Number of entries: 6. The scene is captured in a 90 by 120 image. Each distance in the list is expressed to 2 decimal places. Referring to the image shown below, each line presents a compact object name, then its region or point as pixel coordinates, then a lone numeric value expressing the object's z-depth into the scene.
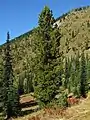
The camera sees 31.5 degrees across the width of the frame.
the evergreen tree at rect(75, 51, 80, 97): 51.06
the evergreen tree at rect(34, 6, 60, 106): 23.25
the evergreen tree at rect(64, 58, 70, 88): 86.55
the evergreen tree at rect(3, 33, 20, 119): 34.98
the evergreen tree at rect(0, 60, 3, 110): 39.62
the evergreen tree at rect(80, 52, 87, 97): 50.61
